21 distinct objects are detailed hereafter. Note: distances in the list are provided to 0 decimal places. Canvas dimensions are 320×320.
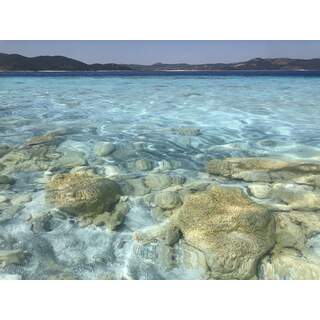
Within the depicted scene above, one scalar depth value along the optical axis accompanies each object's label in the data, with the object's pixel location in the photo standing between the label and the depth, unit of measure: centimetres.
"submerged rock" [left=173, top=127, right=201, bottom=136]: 579
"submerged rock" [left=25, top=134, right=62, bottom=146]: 520
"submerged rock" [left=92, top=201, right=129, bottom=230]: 311
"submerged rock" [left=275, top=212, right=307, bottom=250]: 277
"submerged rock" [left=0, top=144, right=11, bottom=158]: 471
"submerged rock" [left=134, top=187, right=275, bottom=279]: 250
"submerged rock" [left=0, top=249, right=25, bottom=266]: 258
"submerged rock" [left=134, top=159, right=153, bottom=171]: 430
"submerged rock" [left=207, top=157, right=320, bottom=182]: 395
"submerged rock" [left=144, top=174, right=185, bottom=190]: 378
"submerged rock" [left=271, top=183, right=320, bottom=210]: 335
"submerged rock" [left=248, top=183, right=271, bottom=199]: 358
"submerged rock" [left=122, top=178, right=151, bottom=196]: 364
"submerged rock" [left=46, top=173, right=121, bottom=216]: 323
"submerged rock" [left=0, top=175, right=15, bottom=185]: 386
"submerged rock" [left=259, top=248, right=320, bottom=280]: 243
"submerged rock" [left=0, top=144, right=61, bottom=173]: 429
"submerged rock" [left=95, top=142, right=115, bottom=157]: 484
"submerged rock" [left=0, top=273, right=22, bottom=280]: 242
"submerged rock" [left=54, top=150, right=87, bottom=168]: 439
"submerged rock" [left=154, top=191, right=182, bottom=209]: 334
